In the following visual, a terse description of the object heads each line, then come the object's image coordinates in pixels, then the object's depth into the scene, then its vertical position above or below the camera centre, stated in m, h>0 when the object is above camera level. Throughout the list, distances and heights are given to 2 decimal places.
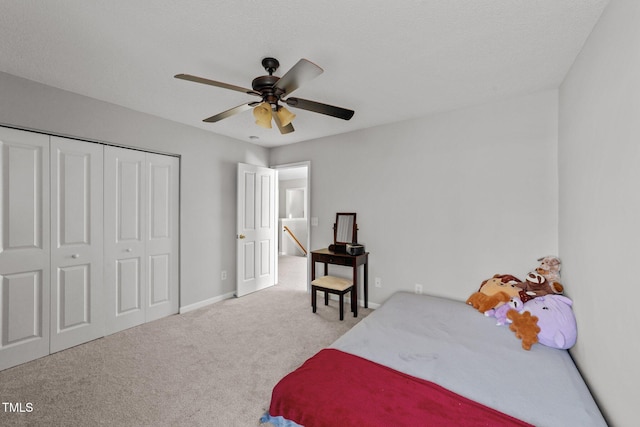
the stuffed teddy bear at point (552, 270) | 2.16 -0.48
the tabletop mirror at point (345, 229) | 3.50 -0.21
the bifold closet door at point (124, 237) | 2.70 -0.27
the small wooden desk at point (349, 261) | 3.08 -0.60
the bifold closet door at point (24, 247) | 2.10 -0.29
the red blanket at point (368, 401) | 1.13 -0.91
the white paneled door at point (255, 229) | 3.86 -0.25
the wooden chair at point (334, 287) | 3.01 -0.88
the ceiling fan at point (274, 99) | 1.59 +0.82
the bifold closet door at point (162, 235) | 3.03 -0.27
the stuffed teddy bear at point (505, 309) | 2.08 -0.80
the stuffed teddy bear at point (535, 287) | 2.08 -0.61
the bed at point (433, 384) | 1.16 -0.92
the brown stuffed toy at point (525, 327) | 1.77 -0.82
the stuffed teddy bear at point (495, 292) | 2.26 -0.72
